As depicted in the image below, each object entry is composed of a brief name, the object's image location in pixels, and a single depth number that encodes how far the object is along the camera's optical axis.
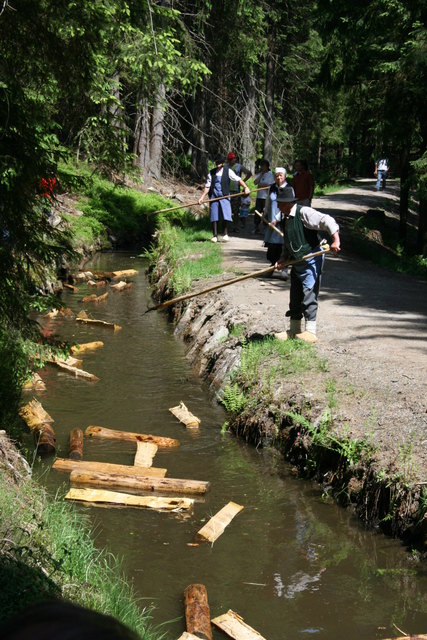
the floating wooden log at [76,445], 8.64
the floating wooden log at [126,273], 20.67
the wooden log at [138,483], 7.89
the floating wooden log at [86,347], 13.20
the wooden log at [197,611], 5.53
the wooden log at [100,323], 14.93
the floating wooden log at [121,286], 19.05
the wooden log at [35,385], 10.98
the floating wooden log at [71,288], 18.94
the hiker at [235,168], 20.56
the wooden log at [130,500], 7.52
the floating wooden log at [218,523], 6.98
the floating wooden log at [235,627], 5.43
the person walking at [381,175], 46.97
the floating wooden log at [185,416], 9.85
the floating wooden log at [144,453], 8.52
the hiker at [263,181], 20.36
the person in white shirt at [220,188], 19.66
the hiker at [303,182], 15.38
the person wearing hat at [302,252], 10.21
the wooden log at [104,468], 8.26
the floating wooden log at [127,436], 9.20
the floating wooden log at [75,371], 11.59
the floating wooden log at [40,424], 8.77
